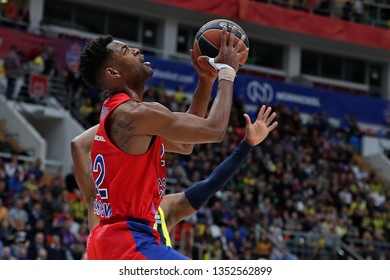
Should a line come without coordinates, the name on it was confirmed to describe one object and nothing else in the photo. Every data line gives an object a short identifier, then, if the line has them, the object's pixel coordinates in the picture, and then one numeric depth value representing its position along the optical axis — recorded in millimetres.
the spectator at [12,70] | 19578
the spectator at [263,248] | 16905
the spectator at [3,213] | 13663
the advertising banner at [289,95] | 23328
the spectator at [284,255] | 16906
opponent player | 5391
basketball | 5230
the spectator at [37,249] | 12892
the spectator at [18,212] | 14052
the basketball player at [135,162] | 4641
